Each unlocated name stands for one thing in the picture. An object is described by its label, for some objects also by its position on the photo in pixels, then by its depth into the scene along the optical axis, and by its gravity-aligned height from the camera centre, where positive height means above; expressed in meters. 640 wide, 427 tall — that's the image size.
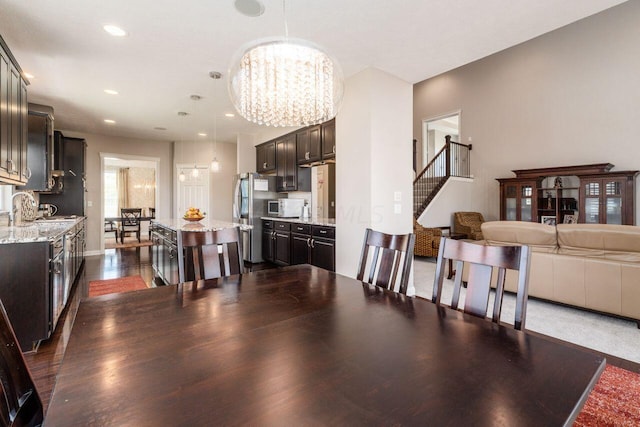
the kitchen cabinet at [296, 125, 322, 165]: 4.74 +1.03
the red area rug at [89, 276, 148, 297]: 3.90 -1.05
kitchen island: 3.47 -0.48
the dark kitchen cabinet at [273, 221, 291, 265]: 5.05 -0.58
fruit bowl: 4.04 -0.13
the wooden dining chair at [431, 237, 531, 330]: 1.26 -0.28
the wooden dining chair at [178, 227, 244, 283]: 1.89 -0.29
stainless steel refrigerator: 5.77 +0.06
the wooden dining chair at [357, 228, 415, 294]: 1.71 -0.28
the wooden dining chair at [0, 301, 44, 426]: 0.85 -0.52
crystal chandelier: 1.58 +0.69
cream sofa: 2.86 -0.54
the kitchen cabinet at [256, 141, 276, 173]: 6.12 +1.06
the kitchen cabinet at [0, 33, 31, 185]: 2.53 +0.78
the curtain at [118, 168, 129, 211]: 11.05 +0.81
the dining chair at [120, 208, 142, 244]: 8.49 -0.34
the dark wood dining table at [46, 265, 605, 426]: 0.68 -0.44
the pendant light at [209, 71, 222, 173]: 3.64 +1.58
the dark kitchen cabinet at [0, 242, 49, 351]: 2.30 -0.62
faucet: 3.75 -0.03
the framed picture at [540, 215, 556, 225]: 6.95 -0.23
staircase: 8.06 +1.07
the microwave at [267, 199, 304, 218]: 5.56 +0.00
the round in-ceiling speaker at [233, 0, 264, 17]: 2.33 +1.56
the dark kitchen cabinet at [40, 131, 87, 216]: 5.78 +0.52
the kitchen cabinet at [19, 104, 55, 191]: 3.92 +0.79
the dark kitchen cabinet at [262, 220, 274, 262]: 5.54 -0.59
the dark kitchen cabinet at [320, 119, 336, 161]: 4.40 +1.00
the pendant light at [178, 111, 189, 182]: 5.25 +1.45
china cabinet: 5.95 +0.31
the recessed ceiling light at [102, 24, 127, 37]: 2.68 +1.57
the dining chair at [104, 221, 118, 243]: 9.06 -0.61
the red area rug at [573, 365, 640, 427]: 1.58 -1.08
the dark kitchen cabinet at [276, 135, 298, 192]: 5.48 +0.80
